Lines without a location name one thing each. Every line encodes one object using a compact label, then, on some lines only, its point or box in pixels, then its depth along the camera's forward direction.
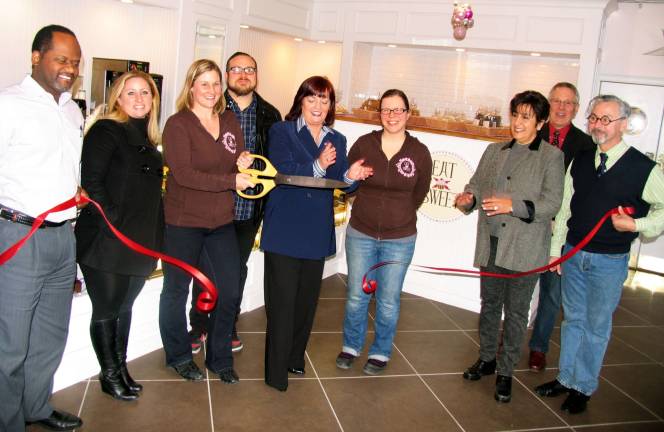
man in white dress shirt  2.04
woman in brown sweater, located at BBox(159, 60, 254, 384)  2.67
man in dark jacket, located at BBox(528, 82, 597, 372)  3.50
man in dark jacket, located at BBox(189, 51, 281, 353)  3.07
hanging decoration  6.59
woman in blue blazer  2.79
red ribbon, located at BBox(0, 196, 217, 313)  2.18
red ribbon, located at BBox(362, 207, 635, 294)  2.82
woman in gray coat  2.92
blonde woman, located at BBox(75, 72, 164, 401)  2.43
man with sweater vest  2.78
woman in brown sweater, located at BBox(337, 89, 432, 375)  3.07
